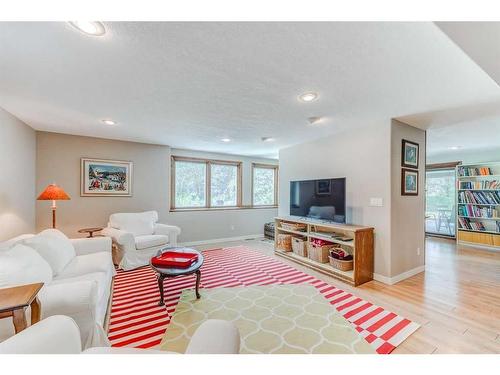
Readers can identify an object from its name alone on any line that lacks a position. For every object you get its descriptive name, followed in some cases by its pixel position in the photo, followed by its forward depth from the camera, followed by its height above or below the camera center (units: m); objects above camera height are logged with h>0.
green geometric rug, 1.67 -1.20
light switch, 2.94 -0.17
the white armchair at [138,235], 3.30 -0.79
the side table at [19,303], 1.11 -0.59
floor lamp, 2.97 -0.10
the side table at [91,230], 3.41 -0.68
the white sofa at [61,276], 1.43 -0.73
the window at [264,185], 5.95 +0.10
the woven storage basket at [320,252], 3.34 -0.97
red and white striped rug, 1.80 -1.22
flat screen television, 3.23 -0.17
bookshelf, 4.74 -0.33
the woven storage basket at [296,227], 3.82 -0.67
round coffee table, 2.20 -0.85
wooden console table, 2.83 -0.78
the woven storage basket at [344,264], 2.99 -1.03
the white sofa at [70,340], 0.91 -0.67
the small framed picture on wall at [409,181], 2.99 +0.11
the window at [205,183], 4.92 +0.11
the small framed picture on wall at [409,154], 2.99 +0.49
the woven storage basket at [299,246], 3.67 -0.97
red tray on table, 2.31 -0.79
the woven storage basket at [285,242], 4.04 -0.98
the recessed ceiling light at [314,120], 2.82 +0.90
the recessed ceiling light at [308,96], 2.11 +0.90
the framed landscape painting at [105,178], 3.85 +0.17
